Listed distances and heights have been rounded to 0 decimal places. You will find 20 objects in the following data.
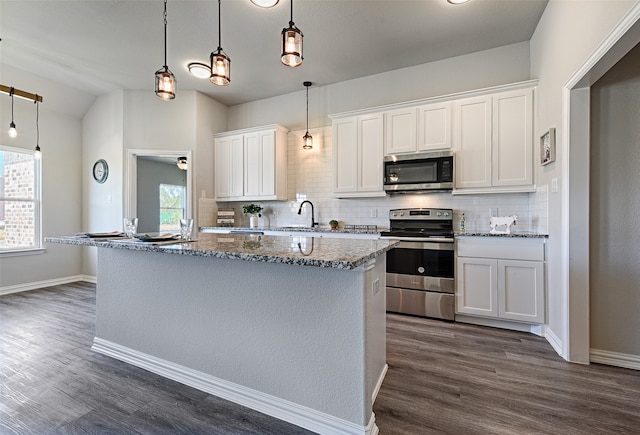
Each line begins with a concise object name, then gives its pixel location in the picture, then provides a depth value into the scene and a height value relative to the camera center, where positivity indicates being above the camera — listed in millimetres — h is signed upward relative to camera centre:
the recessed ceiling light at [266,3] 1853 +1343
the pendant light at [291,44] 1597 +935
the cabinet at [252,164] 4316 +776
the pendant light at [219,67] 1796 +903
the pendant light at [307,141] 4090 +1036
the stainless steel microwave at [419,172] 3242 +492
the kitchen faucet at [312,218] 4309 -44
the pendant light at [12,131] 3709 +1059
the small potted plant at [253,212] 4605 +47
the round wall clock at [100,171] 4660 +708
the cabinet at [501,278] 2662 -595
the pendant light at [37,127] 4451 +1334
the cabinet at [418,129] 3266 +992
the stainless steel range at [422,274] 3014 -621
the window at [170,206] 7293 +225
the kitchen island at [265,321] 1427 -624
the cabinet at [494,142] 2939 +759
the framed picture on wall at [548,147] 2441 +593
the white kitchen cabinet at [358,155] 3600 +753
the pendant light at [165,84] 1897 +852
